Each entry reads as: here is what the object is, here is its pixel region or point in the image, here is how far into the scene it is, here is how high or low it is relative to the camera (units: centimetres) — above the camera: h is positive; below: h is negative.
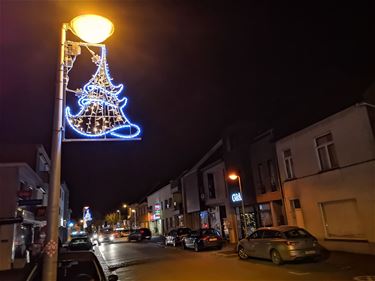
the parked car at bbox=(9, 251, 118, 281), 603 -40
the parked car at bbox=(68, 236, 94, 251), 2431 +4
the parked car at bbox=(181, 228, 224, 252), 2264 -42
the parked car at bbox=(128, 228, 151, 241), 4394 +59
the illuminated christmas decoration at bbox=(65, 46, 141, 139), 676 +272
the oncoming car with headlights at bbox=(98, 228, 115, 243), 5081 +78
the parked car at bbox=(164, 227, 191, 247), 2997 +4
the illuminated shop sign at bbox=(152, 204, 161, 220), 5355 +406
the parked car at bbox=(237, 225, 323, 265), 1338 -72
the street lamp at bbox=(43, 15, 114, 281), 475 +186
